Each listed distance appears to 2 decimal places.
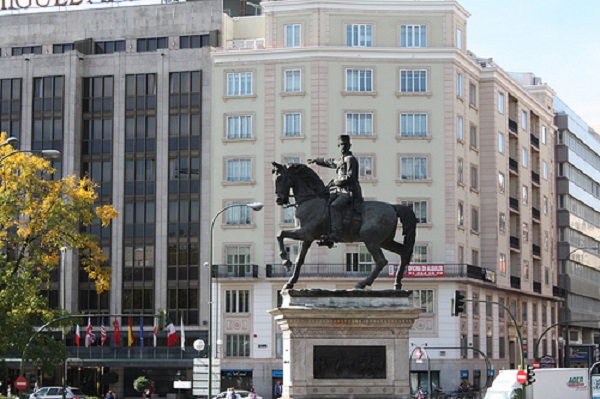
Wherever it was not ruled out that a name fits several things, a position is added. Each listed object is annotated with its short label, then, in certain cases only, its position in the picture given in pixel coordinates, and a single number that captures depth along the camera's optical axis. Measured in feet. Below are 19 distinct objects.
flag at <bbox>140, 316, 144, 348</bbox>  319.88
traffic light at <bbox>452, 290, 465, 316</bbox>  226.17
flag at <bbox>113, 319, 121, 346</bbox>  321.11
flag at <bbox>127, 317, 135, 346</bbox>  310.53
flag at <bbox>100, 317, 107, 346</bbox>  303.44
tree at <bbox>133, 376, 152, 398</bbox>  298.56
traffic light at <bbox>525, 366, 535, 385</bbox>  193.68
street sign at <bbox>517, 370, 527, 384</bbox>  193.36
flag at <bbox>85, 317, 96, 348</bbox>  303.89
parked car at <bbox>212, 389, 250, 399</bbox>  243.19
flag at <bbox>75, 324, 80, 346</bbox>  307.87
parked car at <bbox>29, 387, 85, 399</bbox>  270.44
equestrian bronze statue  104.83
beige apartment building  317.01
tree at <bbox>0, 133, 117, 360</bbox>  187.73
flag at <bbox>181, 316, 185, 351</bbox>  297.33
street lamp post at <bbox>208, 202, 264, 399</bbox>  169.20
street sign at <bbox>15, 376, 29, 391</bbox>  192.34
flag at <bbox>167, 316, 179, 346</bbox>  259.95
